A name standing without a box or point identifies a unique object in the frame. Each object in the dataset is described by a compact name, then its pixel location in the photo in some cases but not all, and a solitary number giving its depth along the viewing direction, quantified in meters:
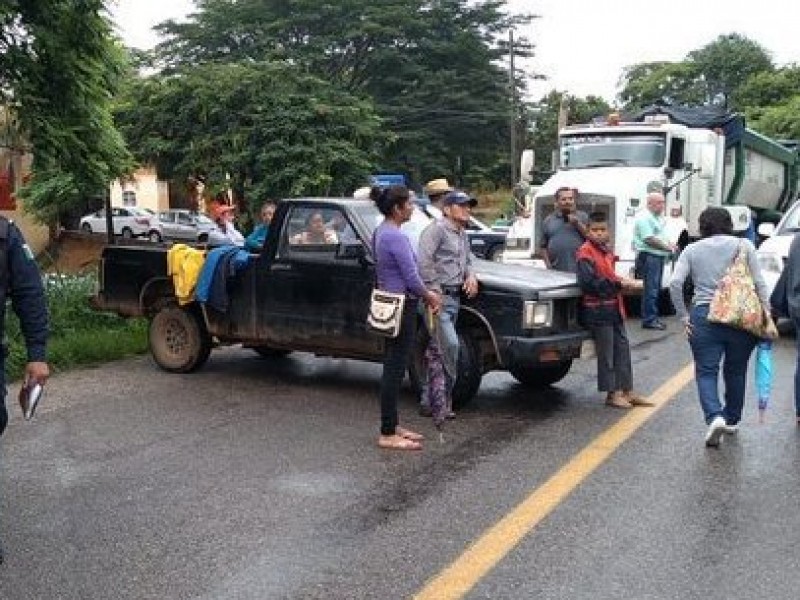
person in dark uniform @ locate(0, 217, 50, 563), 4.67
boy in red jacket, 7.62
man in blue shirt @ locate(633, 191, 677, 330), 12.44
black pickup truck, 7.55
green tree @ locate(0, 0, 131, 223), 10.05
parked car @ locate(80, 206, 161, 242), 37.00
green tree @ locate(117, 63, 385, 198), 23.45
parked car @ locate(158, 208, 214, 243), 33.25
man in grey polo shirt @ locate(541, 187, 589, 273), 9.26
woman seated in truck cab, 8.41
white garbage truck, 14.30
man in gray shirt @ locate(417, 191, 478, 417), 7.15
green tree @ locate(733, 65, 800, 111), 55.00
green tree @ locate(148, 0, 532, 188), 37.12
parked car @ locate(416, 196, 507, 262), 23.19
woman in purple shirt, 6.55
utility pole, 38.25
